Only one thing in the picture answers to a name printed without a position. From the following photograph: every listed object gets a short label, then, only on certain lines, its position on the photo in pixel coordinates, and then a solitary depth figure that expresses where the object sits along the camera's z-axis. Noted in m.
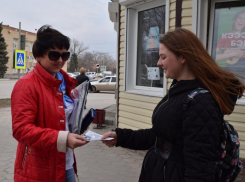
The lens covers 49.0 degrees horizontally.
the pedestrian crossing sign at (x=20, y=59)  12.34
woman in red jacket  1.80
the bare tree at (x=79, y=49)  85.34
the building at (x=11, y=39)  61.84
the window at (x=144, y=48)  5.74
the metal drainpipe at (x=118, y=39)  6.48
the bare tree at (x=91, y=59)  91.59
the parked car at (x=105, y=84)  22.38
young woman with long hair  1.49
